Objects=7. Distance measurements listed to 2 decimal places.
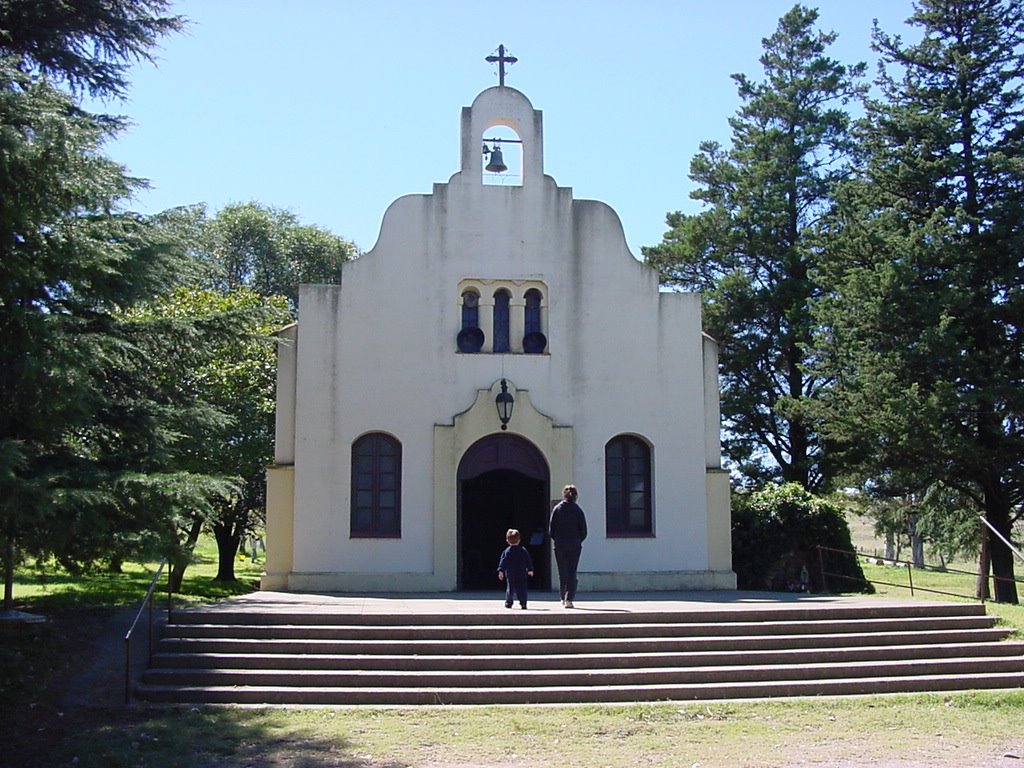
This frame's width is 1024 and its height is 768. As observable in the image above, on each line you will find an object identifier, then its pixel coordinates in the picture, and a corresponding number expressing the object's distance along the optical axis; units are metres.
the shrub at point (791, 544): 23.80
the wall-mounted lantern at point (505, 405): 20.00
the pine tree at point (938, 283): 24.67
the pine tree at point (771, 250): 32.44
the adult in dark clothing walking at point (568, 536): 15.97
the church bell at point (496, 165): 20.95
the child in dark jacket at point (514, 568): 15.70
